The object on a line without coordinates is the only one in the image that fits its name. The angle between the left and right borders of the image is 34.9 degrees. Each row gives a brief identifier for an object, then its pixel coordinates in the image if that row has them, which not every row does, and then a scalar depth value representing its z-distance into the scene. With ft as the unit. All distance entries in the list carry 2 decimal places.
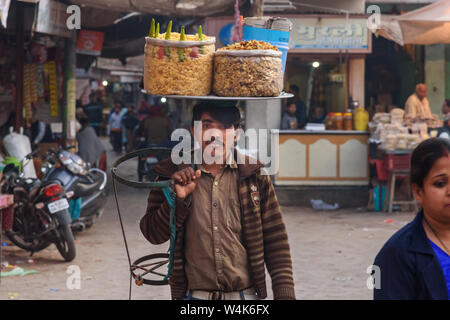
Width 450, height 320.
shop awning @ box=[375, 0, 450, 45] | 37.17
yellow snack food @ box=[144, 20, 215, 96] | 9.57
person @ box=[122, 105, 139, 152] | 80.84
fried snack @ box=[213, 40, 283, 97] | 9.70
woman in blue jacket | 7.74
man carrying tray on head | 10.41
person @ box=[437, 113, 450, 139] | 40.83
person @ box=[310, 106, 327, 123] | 49.36
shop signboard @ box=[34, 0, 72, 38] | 32.48
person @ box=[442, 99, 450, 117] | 44.91
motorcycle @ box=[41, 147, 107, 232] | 29.01
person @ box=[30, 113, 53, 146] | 42.73
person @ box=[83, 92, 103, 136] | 89.79
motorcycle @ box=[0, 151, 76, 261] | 26.40
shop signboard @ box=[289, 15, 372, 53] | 42.39
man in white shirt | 42.09
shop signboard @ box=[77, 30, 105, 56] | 44.65
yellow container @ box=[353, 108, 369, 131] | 43.27
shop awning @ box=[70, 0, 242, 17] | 36.09
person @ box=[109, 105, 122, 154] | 86.43
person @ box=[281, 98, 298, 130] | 43.73
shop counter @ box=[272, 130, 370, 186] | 42.88
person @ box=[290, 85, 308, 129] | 46.88
